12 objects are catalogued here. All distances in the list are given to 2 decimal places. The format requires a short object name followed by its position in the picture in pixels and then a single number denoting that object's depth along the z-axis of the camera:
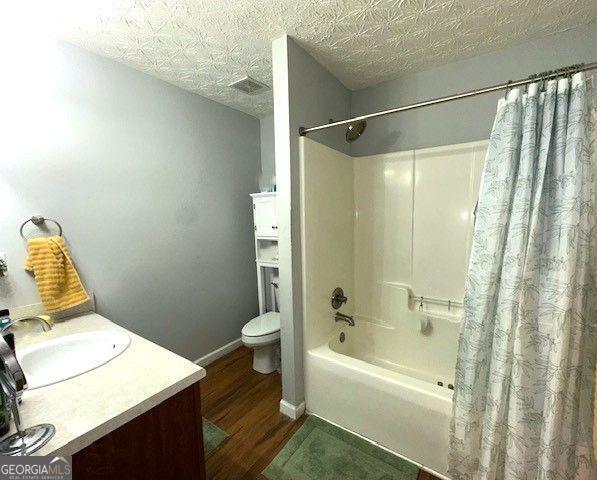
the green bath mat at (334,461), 1.28
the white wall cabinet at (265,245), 2.27
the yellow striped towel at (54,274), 1.31
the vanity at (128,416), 0.68
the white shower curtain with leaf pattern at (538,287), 0.91
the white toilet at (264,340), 1.97
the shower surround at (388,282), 1.35
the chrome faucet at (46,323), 0.97
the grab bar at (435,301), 1.82
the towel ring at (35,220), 1.32
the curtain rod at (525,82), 0.90
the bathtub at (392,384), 1.25
